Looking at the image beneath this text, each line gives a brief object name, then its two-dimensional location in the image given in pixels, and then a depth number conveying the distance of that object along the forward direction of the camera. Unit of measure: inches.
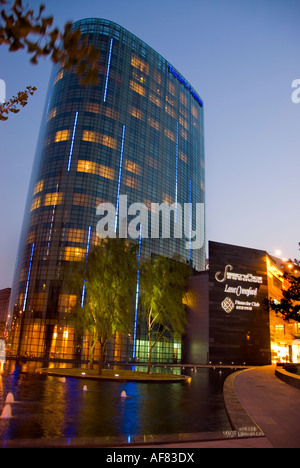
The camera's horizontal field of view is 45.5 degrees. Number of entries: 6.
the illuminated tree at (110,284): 1288.1
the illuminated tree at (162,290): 1391.5
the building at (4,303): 7539.4
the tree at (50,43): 225.8
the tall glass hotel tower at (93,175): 2815.5
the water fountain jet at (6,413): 459.2
